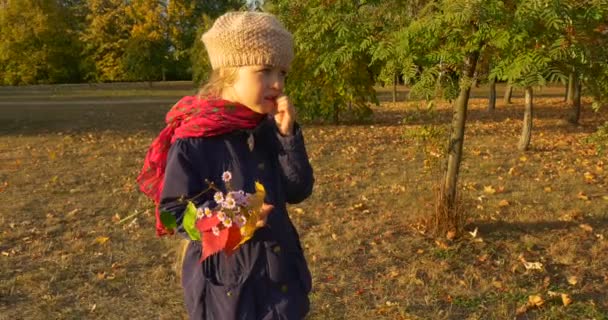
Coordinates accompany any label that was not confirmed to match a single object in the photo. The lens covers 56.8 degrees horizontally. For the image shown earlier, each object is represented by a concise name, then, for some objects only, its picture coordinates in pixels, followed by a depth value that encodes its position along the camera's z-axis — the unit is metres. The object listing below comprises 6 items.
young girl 1.97
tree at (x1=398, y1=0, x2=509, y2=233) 3.95
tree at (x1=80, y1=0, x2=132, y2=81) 37.47
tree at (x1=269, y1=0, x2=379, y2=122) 5.10
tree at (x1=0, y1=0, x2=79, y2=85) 38.28
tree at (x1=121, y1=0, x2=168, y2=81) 35.97
